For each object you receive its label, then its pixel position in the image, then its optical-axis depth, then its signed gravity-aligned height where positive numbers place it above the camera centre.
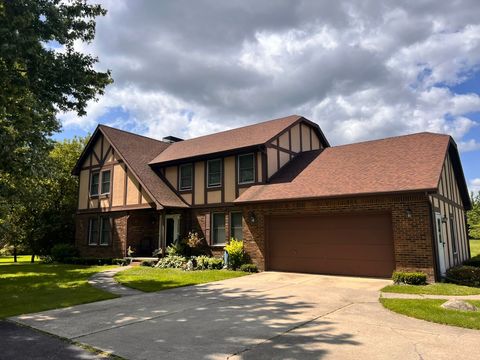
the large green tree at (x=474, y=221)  46.63 +2.34
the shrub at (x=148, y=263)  19.17 -1.14
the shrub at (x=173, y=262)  18.16 -1.04
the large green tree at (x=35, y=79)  10.34 +5.29
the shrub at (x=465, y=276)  12.20 -1.27
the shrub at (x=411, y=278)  11.98 -1.28
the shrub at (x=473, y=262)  17.47 -1.13
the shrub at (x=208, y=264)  17.52 -1.11
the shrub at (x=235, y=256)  16.78 -0.71
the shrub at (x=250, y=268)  16.06 -1.21
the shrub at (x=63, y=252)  23.39 -0.64
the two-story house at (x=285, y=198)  13.31 +1.94
